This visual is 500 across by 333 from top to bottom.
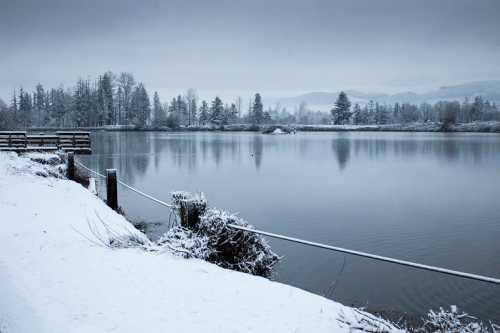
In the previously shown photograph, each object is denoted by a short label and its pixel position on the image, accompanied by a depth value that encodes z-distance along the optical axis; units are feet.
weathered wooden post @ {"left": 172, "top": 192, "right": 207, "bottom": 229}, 22.56
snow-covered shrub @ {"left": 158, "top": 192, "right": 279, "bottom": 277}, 21.31
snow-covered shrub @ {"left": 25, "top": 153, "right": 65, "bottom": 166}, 60.23
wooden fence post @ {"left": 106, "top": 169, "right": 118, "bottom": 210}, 36.40
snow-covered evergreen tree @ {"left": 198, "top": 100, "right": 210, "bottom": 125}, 414.82
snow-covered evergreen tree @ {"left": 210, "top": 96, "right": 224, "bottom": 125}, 379.96
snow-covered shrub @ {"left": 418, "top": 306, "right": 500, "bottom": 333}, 15.28
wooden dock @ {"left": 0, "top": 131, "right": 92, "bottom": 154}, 78.15
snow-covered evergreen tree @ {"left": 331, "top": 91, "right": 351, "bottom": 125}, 363.97
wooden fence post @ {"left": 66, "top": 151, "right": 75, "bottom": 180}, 52.62
